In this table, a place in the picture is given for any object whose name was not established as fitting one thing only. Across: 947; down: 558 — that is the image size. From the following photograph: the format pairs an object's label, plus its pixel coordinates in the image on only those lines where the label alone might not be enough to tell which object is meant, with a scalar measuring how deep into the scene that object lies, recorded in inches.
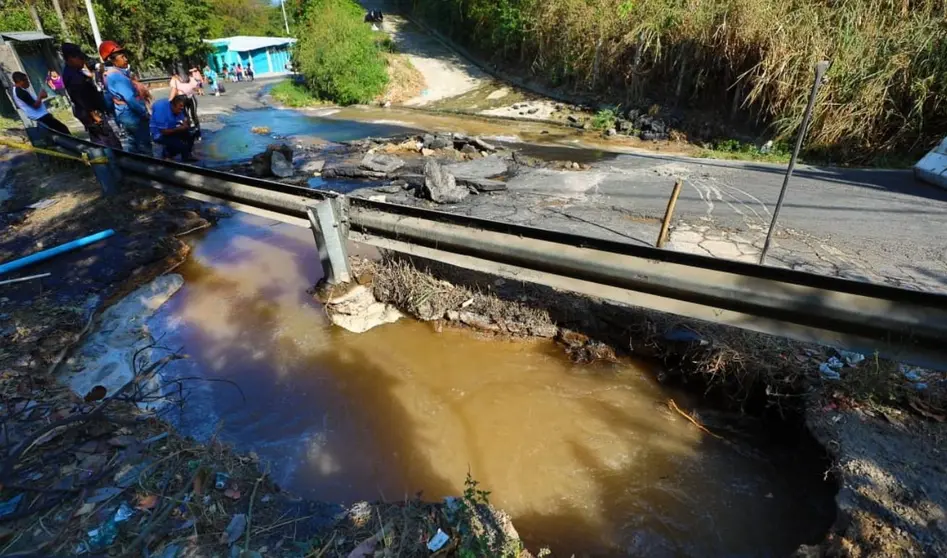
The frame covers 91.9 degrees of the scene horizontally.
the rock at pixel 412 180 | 275.3
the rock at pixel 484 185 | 263.4
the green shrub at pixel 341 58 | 767.1
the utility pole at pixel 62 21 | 888.3
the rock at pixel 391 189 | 268.4
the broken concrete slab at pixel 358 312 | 159.0
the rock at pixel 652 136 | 439.5
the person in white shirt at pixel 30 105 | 293.6
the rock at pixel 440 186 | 247.4
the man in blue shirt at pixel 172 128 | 258.1
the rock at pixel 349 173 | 306.2
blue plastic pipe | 173.5
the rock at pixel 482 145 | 358.2
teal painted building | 1344.7
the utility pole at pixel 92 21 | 603.5
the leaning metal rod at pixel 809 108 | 119.5
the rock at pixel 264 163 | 305.3
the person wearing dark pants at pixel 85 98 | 259.3
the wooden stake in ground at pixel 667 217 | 152.9
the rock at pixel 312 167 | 318.3
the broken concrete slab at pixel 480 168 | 297.6
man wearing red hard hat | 250.5
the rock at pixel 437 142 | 373.4
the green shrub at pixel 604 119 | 492.6
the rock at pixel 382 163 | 312.3
